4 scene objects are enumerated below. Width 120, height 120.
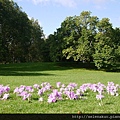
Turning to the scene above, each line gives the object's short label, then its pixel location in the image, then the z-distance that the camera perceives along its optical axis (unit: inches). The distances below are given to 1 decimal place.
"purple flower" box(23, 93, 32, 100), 208.7
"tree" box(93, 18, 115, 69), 1033.5
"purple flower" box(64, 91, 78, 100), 211.6
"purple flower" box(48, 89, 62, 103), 195.6
